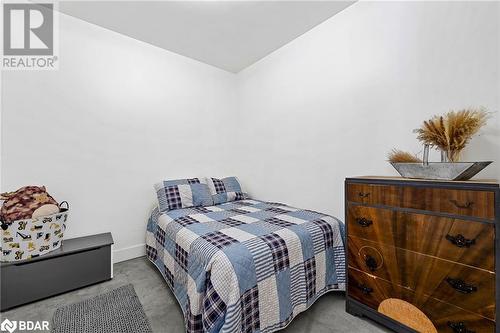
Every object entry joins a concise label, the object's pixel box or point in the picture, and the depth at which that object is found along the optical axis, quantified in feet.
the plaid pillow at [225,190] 8.88
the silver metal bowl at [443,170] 3.73
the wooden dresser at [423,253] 3.36
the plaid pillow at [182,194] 7.63
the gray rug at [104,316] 4.59
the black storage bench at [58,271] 5.24
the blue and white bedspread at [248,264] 3.91
